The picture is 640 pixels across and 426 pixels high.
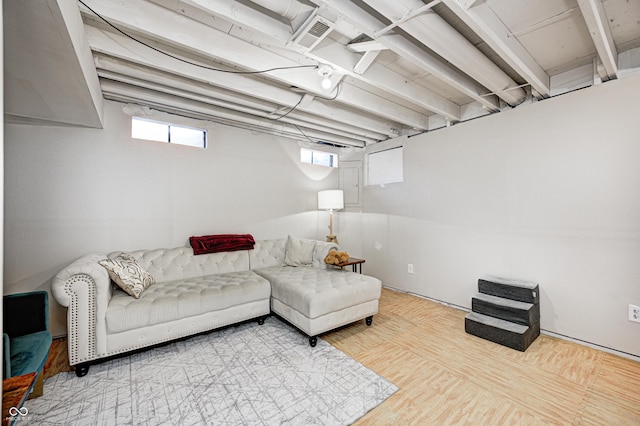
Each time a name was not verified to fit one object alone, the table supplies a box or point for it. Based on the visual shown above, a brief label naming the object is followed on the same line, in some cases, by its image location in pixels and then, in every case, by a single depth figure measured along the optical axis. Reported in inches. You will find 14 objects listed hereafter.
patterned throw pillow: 91.7
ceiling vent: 68.8
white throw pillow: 144.6
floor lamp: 170.6
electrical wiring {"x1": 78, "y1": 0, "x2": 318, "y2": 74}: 65.6
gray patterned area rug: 66.5
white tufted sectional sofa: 81.7
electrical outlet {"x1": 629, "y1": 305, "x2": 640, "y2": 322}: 90.2
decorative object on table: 134.6
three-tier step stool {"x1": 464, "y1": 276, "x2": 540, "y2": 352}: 98.8
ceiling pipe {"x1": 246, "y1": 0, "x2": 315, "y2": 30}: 67.6
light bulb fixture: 93.1
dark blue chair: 63.2
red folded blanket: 128.0
